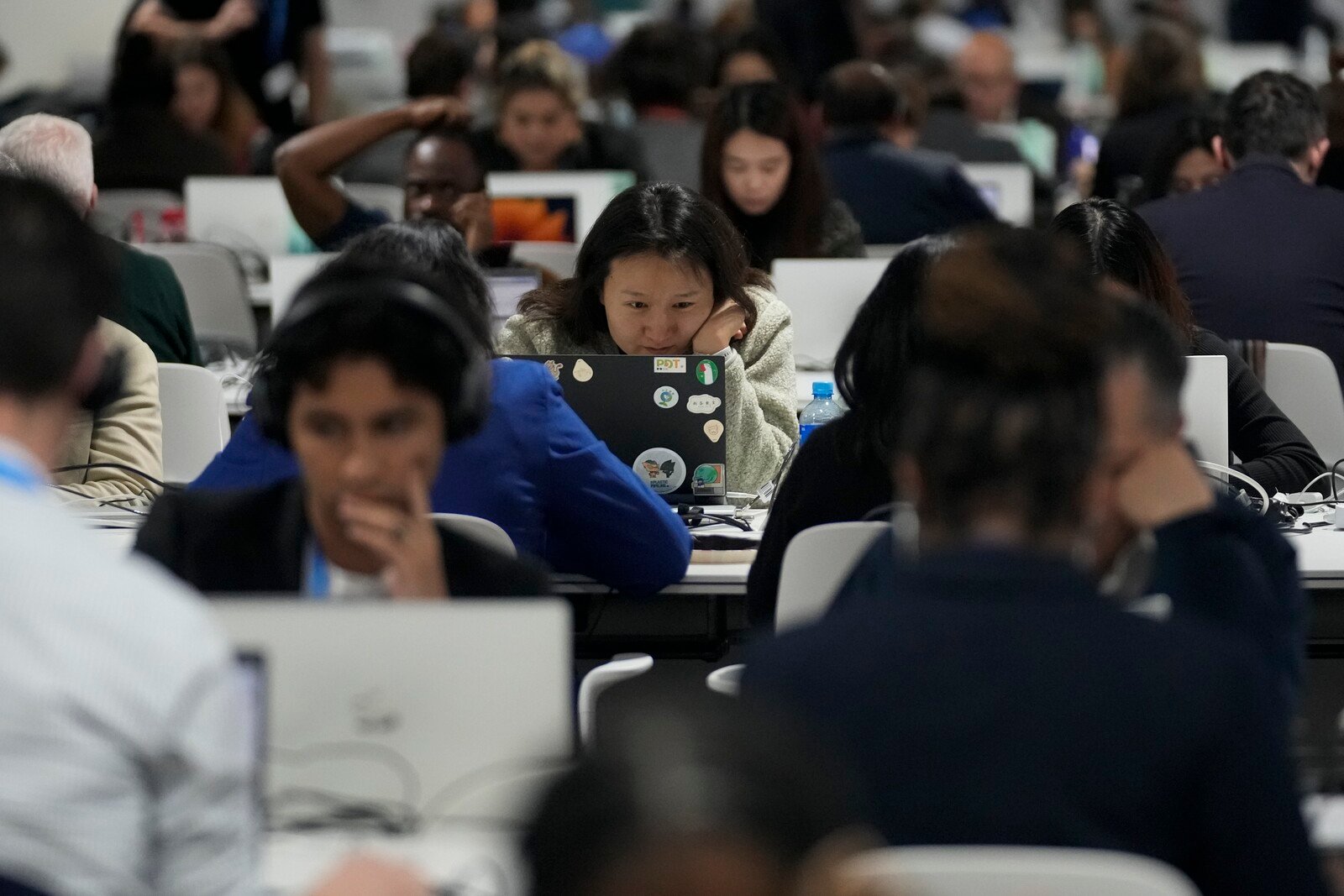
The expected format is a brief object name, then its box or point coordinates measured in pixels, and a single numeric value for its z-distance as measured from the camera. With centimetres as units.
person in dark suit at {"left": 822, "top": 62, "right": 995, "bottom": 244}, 1252
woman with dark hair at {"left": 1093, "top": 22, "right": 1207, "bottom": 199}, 1395
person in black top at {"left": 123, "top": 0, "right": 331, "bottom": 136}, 1652
